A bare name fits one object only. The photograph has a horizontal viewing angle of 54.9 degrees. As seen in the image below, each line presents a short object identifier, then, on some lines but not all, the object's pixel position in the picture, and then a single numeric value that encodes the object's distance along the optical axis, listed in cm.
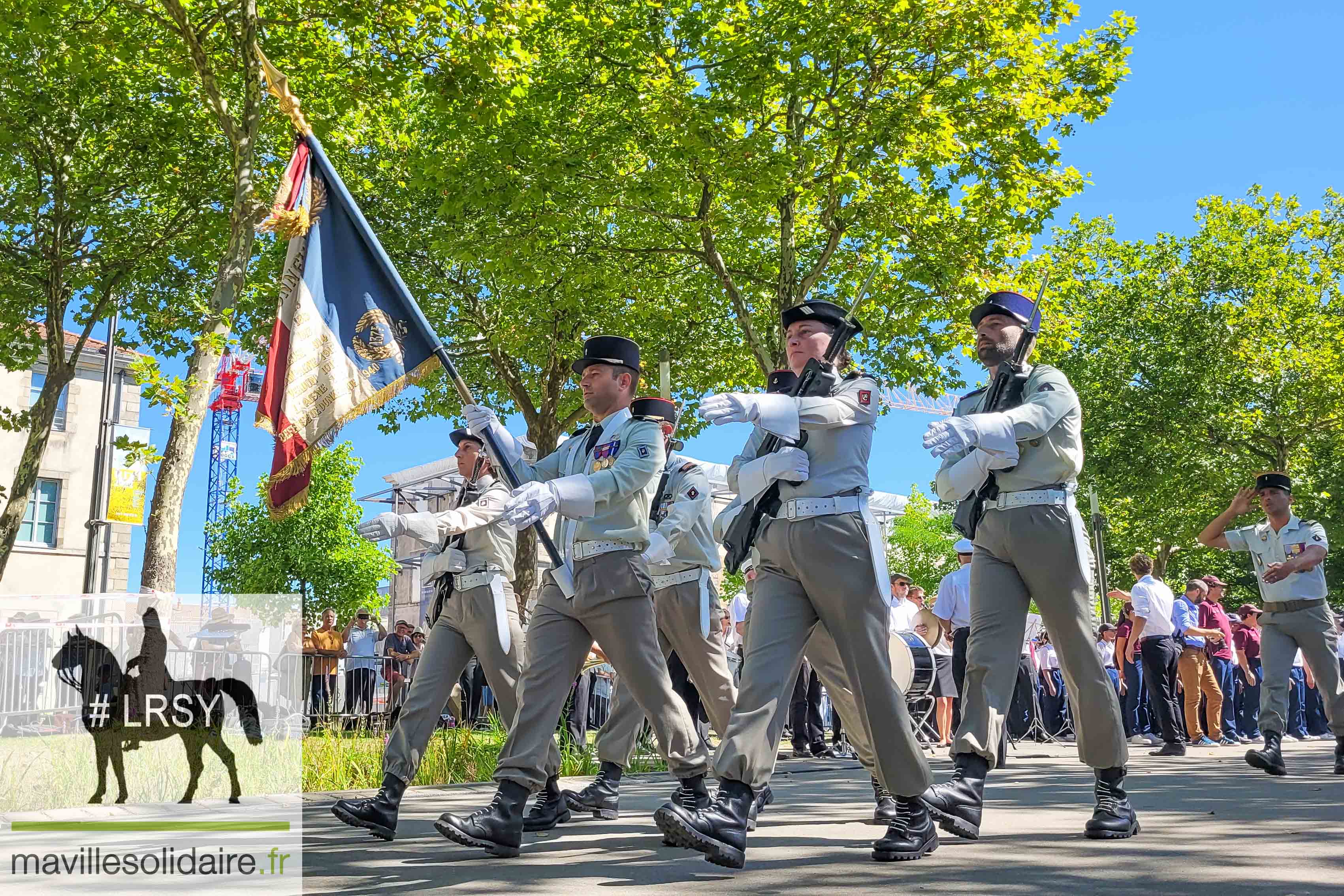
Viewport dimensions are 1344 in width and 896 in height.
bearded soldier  579
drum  1132
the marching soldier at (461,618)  644
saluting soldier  980
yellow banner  3272
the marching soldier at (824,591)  520
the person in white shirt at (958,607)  1162
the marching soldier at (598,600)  559
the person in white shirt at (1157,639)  1343
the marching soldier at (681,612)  744
